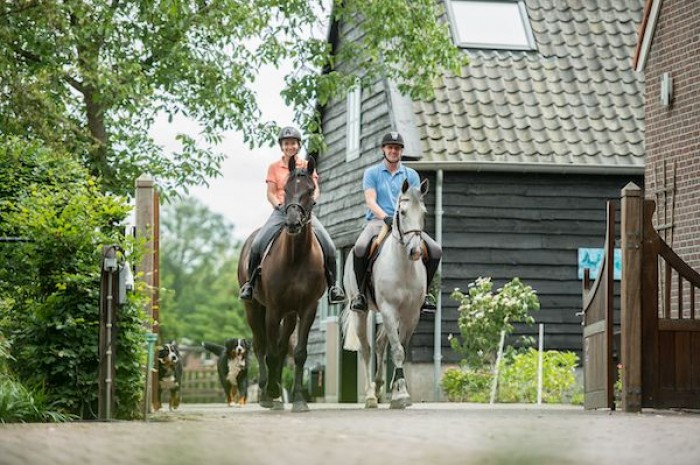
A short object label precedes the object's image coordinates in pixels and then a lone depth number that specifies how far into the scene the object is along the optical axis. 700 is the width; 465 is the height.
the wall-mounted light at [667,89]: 21.34
